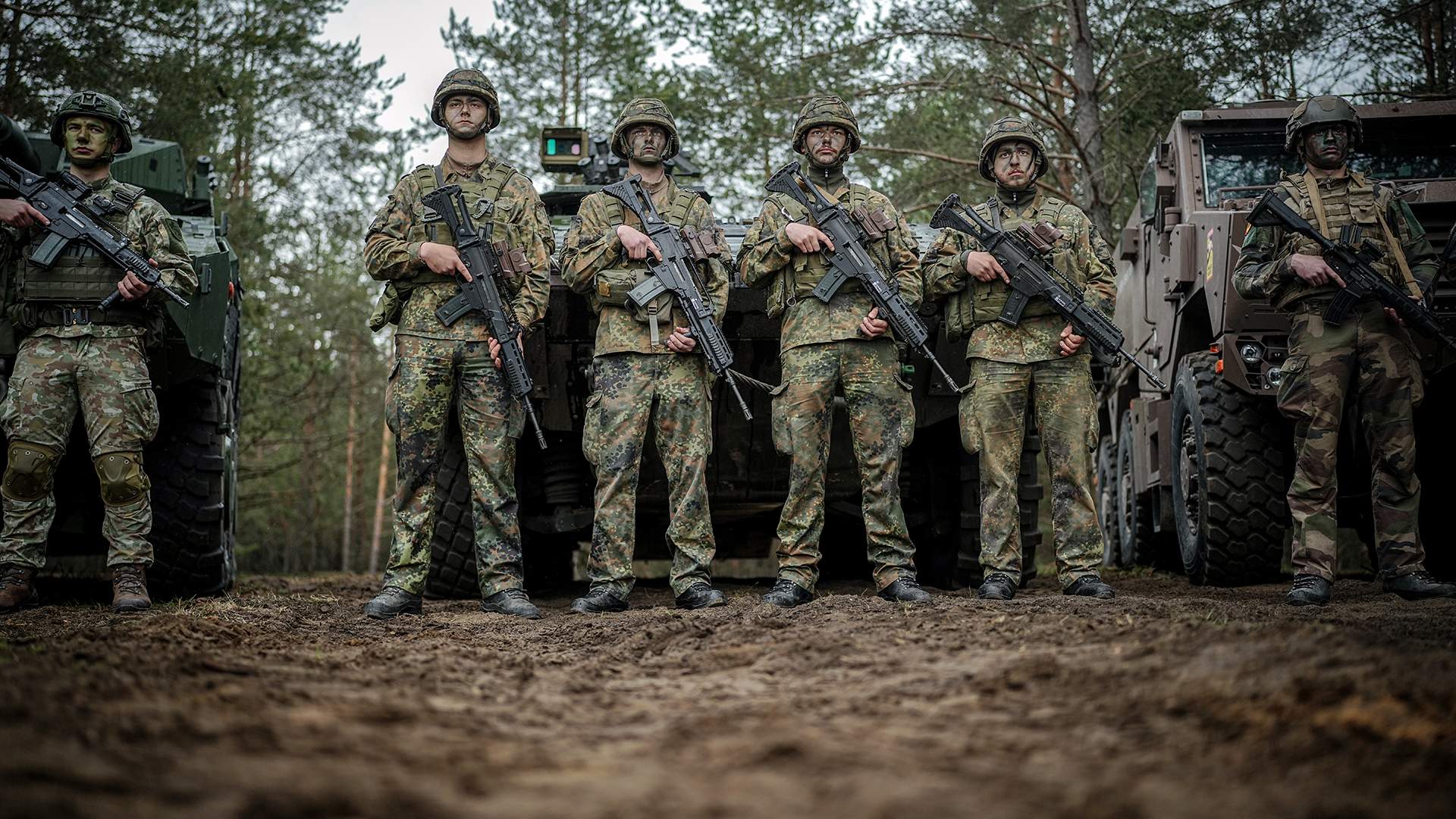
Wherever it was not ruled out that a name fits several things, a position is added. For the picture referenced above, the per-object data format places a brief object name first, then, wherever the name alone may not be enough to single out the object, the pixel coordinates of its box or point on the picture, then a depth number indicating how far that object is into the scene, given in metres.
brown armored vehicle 5.74
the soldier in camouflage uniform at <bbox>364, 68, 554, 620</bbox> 5.12
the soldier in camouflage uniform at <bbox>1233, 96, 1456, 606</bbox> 5.00
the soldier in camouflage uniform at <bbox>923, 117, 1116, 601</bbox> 5.27
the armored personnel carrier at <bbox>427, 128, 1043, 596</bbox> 5.95
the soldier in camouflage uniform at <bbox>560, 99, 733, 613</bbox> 5.23
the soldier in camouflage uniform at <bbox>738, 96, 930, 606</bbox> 5.18
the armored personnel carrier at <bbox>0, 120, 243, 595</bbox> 5.48
